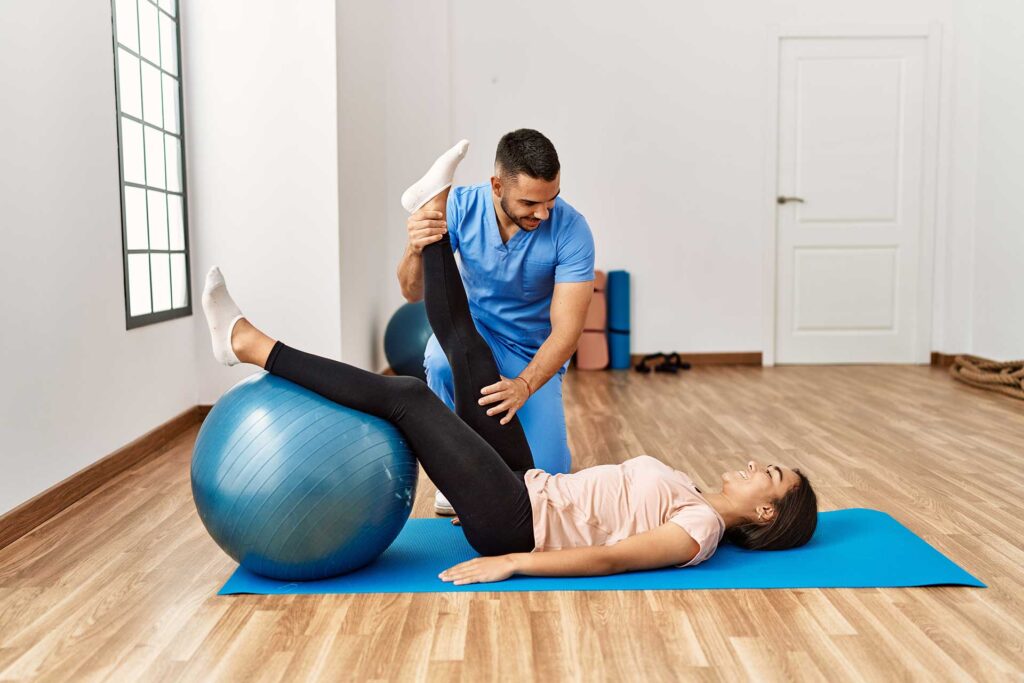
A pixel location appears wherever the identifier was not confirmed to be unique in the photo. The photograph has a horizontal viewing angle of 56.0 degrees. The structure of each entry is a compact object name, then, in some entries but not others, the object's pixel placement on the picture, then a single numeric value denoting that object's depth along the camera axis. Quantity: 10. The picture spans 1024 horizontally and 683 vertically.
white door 6.15
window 3.47
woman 2.08
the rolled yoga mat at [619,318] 6.18
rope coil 4.80
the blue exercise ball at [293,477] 1.99
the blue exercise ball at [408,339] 4.86
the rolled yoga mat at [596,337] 6.16
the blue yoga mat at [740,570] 2.14
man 2.48
